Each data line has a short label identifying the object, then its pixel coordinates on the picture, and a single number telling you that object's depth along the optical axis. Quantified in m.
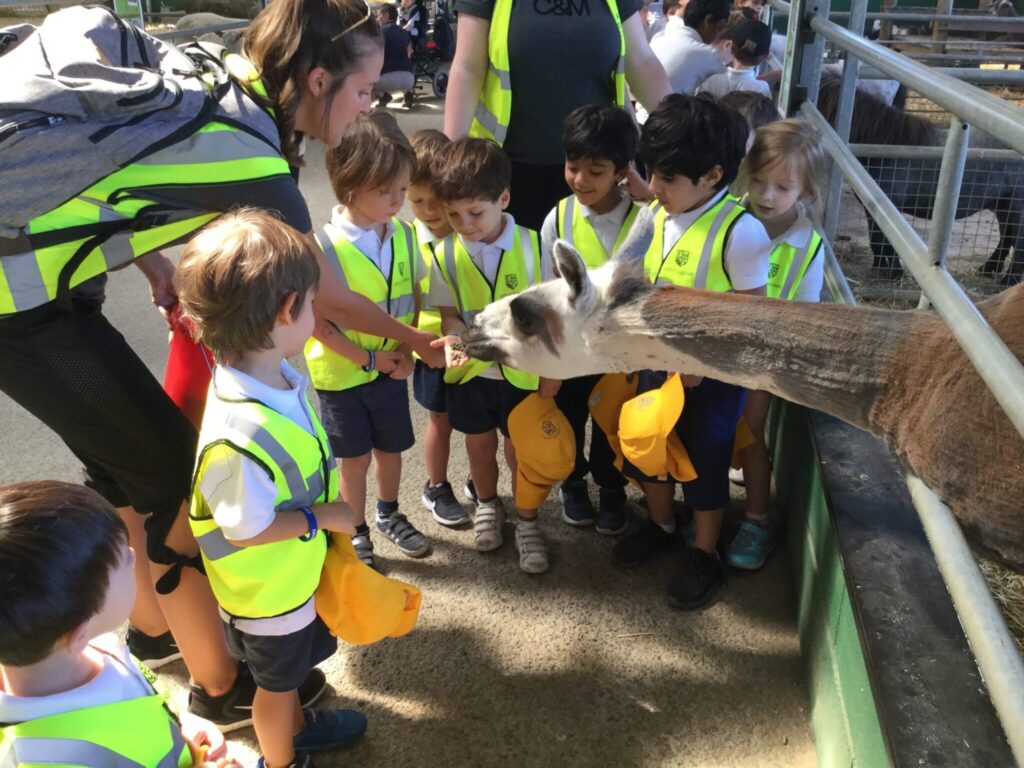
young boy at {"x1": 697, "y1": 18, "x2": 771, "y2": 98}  5.43
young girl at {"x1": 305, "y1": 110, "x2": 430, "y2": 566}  2.61
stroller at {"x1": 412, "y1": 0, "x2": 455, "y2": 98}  14.50
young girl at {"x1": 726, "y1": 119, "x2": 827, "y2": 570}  2.87
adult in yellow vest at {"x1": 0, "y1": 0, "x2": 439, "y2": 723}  1.77
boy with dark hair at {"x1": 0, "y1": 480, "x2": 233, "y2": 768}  1.20
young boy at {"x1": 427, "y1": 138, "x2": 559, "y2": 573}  2.79
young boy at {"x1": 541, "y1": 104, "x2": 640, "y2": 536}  2.85
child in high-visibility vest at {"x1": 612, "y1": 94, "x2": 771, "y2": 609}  2.64
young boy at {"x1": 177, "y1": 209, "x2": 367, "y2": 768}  1.76
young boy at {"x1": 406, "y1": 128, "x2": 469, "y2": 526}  2.93
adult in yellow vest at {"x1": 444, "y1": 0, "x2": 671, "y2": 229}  3.16
